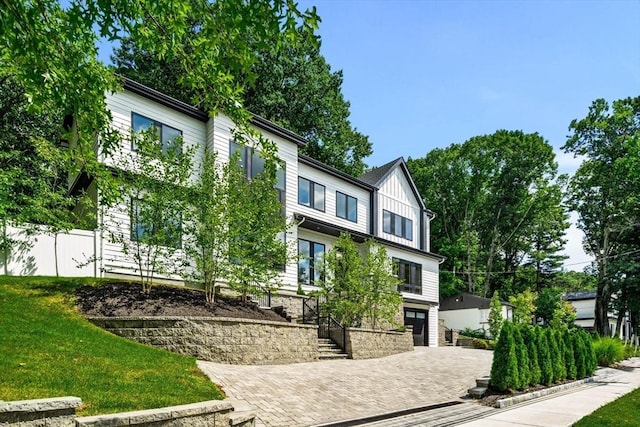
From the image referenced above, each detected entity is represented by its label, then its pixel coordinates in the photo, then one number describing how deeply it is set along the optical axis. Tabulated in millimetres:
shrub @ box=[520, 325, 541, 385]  12986
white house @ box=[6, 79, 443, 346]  17388
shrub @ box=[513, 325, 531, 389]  12211
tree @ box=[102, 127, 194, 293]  13938
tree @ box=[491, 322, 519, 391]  11719
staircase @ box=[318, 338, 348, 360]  16025
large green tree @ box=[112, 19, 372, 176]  35000
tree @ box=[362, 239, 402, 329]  19859
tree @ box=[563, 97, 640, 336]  34438
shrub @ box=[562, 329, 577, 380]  15422
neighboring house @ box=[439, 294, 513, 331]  37438
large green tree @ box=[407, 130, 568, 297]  43406
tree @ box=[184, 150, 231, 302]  14180
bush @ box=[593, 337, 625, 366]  20694
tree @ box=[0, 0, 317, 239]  5891
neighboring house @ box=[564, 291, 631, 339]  62331
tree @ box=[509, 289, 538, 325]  34625
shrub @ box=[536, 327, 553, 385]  13602
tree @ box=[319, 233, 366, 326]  18984
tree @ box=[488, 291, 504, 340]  31719
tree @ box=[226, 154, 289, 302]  14578
